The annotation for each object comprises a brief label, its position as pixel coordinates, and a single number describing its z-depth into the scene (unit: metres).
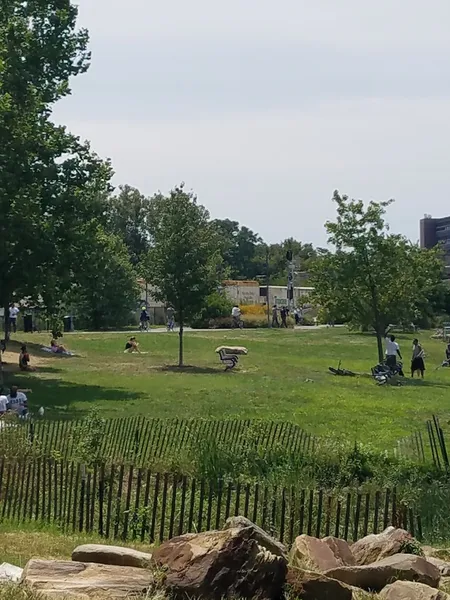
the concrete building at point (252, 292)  90.19
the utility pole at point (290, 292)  79.00
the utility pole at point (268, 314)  66.21
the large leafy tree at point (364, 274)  40.44
